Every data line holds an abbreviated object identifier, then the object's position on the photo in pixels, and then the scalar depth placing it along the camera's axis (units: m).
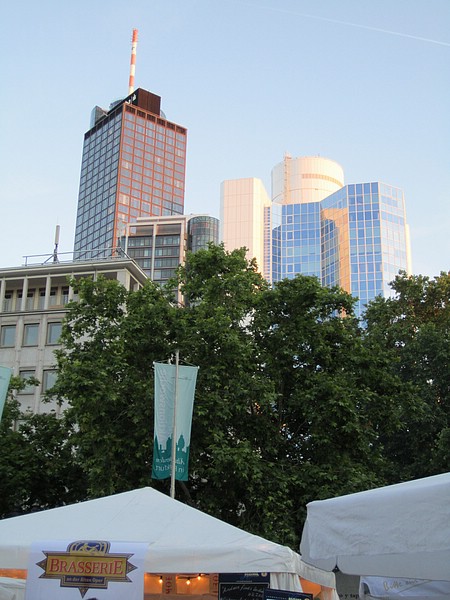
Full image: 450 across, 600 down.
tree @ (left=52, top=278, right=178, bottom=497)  21.08
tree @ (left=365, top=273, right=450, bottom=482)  27.08
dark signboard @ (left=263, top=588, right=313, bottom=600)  8.39
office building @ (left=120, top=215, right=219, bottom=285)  150.50
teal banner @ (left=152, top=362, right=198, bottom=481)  17.92
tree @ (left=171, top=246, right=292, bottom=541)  20.48
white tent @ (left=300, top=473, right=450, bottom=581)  4.96
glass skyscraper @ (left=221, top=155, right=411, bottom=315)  126.75
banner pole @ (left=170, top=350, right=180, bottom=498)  17.84
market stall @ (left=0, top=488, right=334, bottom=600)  8.18
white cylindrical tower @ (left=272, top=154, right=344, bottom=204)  155.88
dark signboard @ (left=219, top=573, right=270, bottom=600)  11.18
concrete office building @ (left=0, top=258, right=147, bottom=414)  52.22
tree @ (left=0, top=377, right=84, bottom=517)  24.09
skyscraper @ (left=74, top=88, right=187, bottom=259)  184.12
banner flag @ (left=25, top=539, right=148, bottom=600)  8.34
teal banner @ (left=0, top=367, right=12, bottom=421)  17.61
